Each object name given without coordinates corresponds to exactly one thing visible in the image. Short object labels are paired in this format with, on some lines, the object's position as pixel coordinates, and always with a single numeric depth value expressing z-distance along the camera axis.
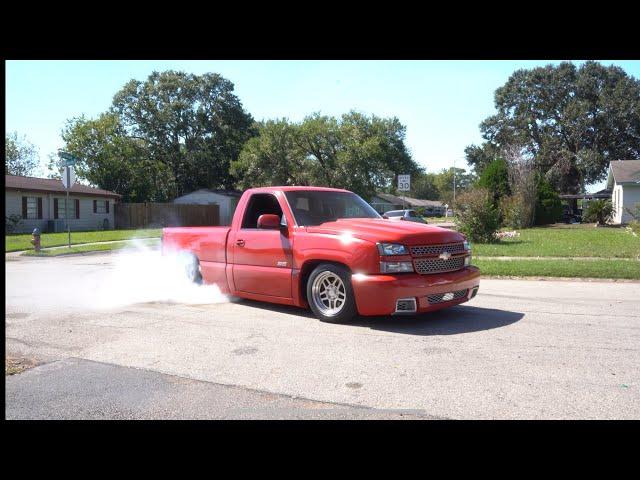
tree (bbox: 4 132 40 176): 68.88
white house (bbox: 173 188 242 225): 45.31
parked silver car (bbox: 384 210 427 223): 27.35
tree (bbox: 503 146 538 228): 31.45
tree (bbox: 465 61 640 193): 51.66
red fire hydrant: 17.88
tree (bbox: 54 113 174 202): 48.31
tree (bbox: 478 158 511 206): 34.59
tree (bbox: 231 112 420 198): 43.50
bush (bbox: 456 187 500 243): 18.48
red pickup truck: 6.06
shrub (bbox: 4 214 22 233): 28.64
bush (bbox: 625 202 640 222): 19.99
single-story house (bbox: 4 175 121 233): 30.22
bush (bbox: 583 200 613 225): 33.16
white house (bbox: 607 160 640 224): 32.78
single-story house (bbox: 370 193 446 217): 82.55
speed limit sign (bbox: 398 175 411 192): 18.37
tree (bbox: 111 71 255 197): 55.38
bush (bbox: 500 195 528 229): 31.12
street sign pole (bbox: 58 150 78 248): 17.97
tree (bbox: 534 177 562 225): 33.41
